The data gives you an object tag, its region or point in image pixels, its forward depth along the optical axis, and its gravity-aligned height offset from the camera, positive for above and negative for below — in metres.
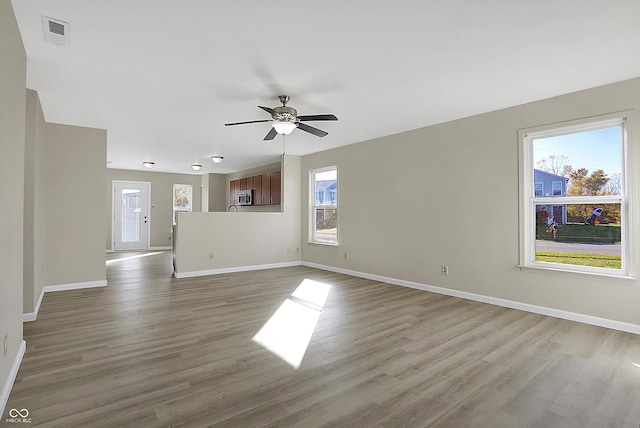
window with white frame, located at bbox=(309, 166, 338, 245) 6.84 +0.20
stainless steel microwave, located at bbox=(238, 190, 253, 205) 8.96 +0.48
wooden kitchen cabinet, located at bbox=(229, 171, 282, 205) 7.95 +0.74
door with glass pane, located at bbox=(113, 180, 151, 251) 9.93 +0.00
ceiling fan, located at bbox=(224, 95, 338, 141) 3.66 +1.09
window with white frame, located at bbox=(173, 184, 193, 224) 10.84 +0.60
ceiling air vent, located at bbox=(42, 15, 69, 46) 2.32 +1.36
